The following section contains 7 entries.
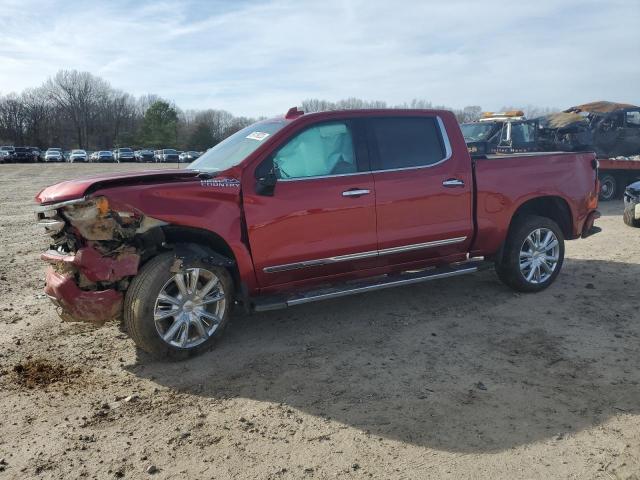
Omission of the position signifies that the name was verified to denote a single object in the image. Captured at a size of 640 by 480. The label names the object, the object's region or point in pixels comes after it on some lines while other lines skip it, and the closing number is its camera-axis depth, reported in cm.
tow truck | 1348
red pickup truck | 412
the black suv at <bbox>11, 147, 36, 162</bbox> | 5722
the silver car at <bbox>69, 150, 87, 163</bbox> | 6100
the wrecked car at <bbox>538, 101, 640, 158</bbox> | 1510
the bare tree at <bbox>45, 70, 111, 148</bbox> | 9294
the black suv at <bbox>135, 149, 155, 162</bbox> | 6288
